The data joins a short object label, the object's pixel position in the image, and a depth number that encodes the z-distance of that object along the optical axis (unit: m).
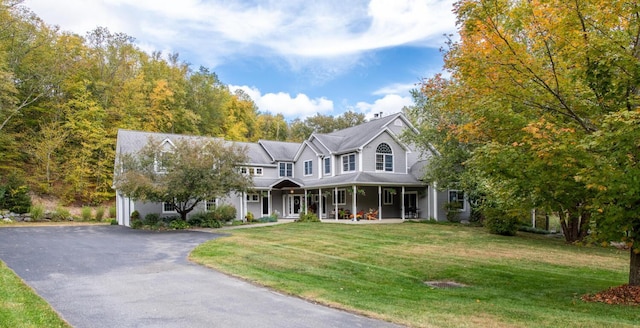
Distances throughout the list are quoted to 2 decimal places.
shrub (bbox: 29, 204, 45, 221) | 29.16
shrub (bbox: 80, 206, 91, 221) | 30.75
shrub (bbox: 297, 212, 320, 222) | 28.17
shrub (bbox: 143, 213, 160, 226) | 25.02
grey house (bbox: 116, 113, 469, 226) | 27.92
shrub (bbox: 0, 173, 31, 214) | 29.69
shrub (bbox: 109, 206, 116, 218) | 32.52
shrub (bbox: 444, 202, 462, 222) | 28.22
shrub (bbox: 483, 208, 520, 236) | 21.51
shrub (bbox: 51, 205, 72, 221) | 30.38
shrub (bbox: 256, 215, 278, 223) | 29.91
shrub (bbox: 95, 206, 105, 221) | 31.42
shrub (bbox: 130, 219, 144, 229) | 24.82
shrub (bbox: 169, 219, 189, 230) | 24.55
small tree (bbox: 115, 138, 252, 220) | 22.52
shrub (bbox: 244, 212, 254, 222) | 29.73
